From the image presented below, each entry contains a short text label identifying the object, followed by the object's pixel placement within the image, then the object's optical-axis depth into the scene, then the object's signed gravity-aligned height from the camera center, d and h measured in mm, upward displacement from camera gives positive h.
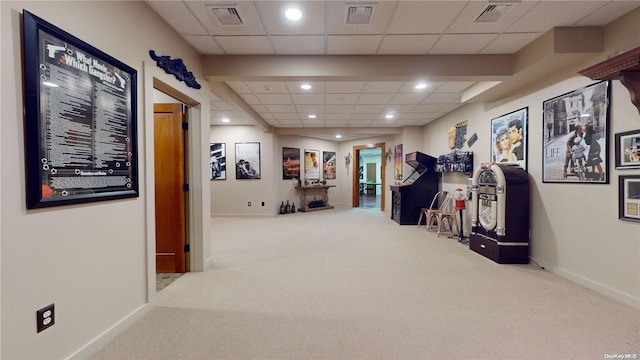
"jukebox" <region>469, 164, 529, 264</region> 3635 -577
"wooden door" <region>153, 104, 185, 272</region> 3307 -122
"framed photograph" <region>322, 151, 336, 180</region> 9930 +419
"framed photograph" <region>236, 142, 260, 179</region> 7773 +486
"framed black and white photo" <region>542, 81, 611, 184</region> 2715 +423
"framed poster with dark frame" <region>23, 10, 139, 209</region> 1425 +370
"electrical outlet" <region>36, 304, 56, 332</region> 1480 -795
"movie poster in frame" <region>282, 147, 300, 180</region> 8625 +434
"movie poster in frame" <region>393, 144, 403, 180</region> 7965 +391
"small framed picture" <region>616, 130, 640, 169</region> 2412 +219
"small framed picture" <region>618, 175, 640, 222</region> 2428 -230
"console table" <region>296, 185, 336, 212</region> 8981 -764
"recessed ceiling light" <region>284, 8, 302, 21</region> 2391 +1494
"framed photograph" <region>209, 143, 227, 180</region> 7758 +437
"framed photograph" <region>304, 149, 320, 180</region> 9266 +420
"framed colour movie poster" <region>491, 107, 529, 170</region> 3756 +553
